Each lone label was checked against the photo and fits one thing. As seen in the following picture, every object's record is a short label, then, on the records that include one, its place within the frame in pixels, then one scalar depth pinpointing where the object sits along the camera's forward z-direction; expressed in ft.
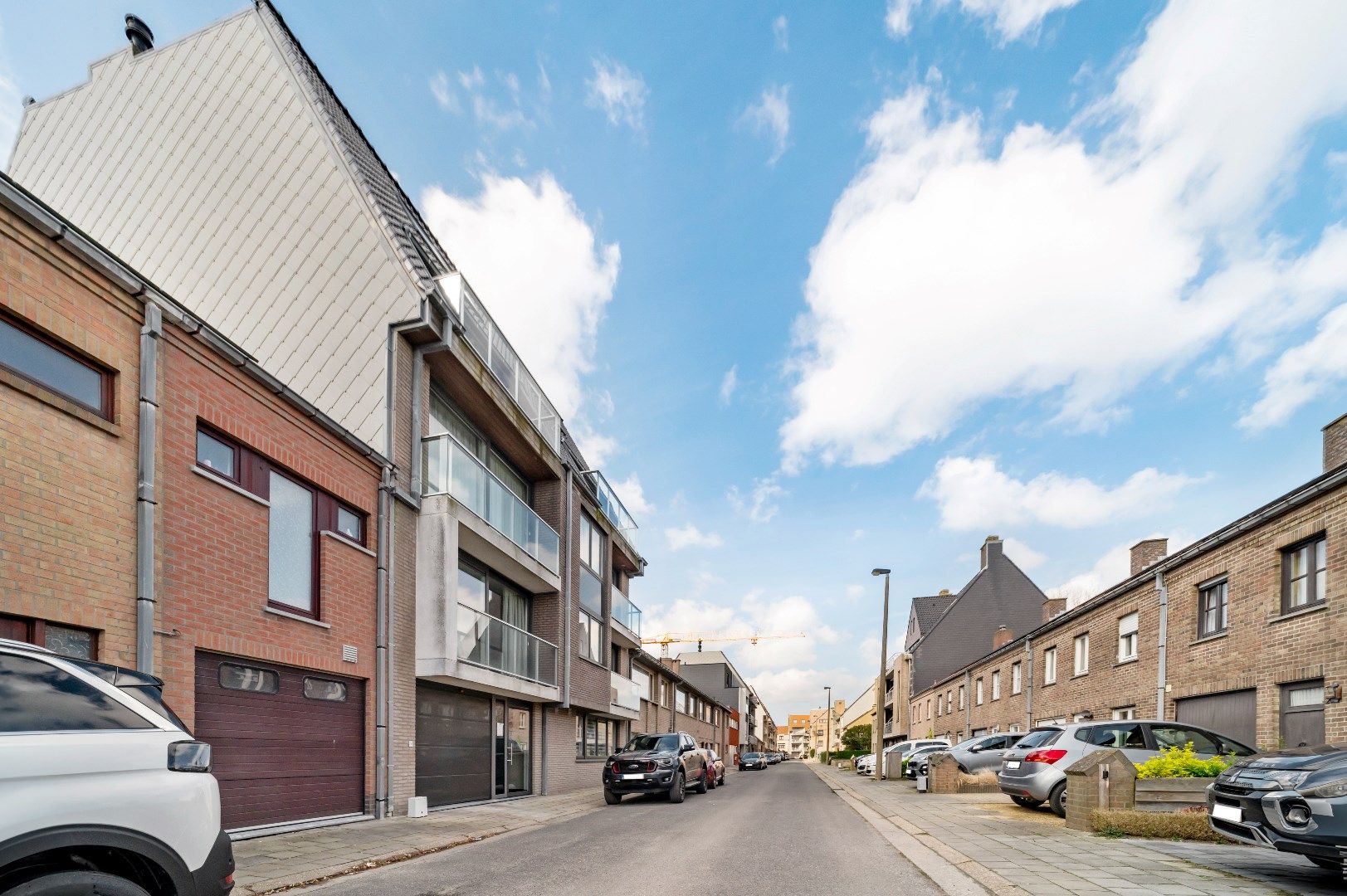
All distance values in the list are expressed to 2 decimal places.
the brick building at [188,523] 23.08
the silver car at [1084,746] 39.24
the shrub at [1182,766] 33.81
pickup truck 56.80
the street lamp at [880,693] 86.28
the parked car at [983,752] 67.77
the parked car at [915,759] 85.56
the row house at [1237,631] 39.14
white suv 10.16
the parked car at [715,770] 75.20
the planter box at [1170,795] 33.19
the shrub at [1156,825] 30.58
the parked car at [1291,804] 19.71
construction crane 425.28
